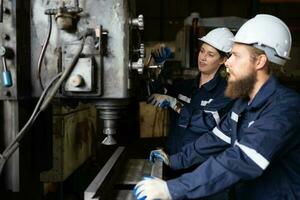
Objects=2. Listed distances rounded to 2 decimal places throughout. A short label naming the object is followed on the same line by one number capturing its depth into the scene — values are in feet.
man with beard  3.87
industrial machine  3.84
